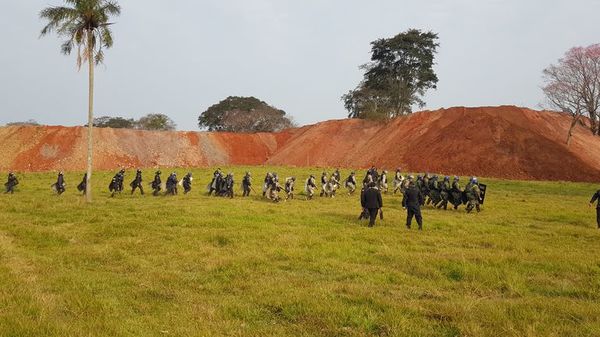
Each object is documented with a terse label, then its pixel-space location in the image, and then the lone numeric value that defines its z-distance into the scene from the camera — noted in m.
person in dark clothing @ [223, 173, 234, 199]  27.00
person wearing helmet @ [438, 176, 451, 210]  23.73
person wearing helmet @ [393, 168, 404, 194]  29.84
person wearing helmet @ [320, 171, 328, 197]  27.91
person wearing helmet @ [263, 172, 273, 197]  25.77
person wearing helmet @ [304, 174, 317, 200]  26.78
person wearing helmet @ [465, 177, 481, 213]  22.42
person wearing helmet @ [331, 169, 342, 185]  29.15
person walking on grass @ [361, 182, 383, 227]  17.41
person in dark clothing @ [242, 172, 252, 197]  27.77
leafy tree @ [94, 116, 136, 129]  98.05
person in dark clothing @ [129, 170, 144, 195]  28.19
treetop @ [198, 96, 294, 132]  89.06
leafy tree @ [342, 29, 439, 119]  66.25
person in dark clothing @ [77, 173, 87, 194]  27.76
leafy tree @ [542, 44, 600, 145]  49.06
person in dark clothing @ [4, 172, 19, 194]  28.27
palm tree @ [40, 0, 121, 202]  23.55
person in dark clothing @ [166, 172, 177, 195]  27.93
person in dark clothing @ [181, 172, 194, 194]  28.50
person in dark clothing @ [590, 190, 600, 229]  18.00
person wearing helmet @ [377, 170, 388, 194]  29.89
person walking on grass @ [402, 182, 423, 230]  17.02
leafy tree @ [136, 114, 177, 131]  95.56
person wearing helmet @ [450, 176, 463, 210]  23.36
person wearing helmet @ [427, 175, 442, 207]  24.17
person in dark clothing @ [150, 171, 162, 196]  28.03
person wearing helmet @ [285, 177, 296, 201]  26.52
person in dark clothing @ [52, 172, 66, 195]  27.62
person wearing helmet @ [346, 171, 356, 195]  29.88
